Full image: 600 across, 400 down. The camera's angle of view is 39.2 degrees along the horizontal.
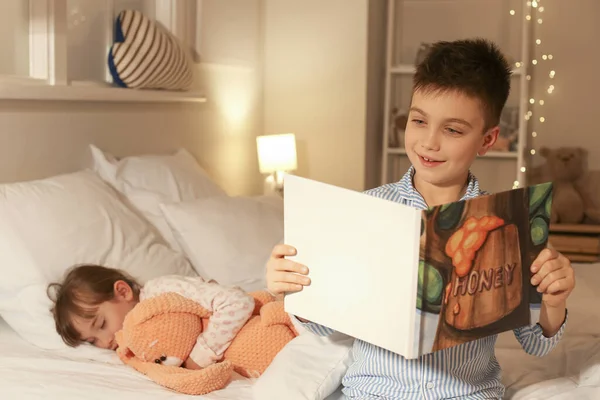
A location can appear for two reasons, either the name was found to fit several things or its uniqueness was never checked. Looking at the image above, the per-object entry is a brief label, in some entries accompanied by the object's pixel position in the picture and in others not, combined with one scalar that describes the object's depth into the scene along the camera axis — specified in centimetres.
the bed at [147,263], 162
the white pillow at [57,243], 200
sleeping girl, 188
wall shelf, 236
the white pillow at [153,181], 264
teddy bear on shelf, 443
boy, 137
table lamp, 375
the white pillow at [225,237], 247
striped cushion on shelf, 285
